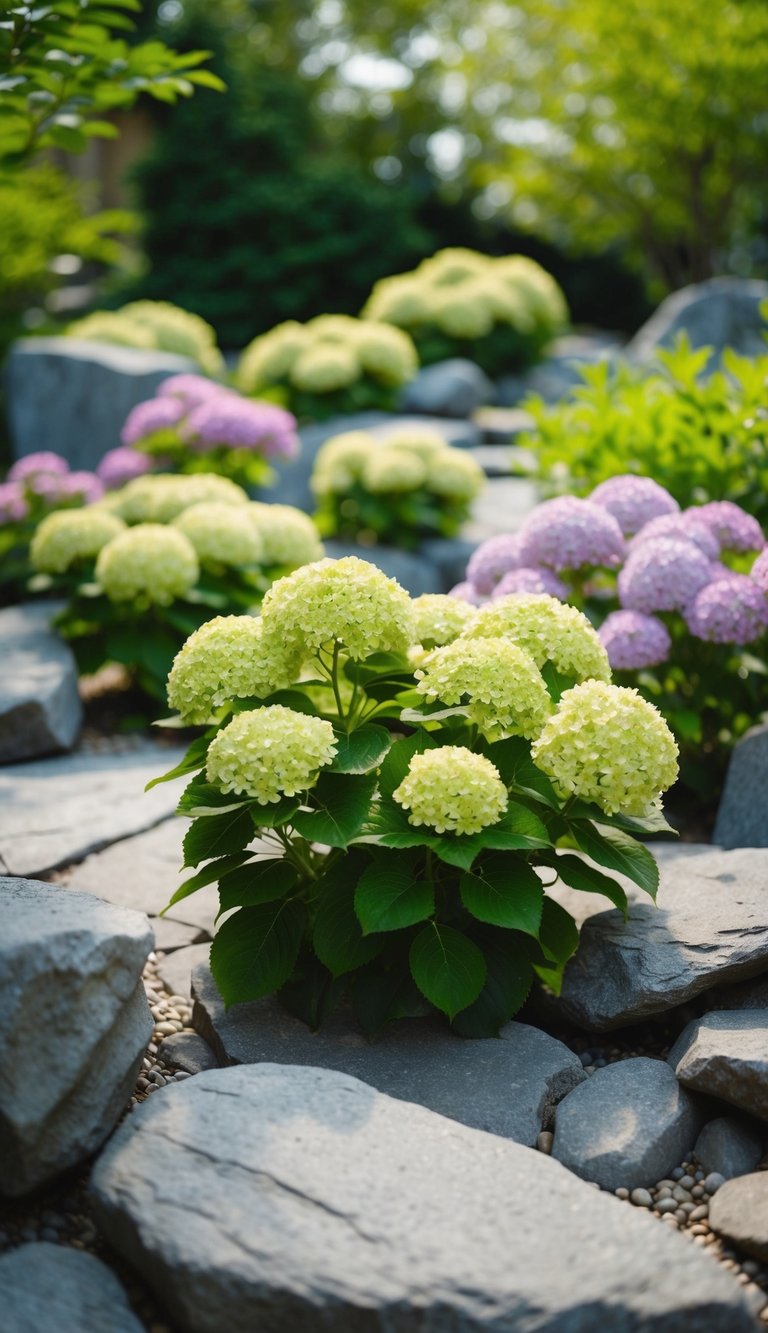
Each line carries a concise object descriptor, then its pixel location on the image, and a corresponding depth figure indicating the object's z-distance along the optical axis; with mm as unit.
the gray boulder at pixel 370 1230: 1870
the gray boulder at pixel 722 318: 7746
